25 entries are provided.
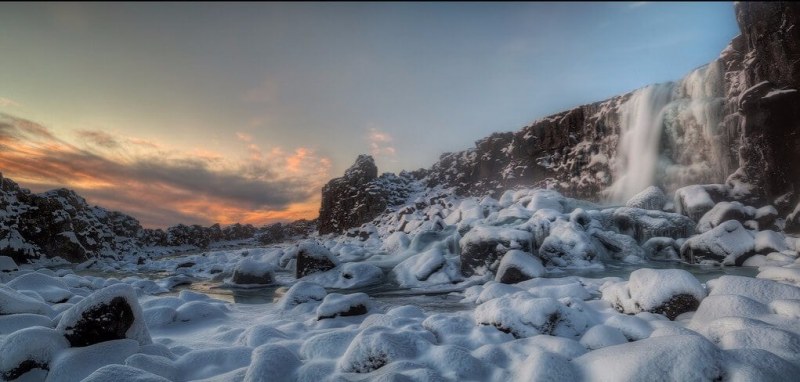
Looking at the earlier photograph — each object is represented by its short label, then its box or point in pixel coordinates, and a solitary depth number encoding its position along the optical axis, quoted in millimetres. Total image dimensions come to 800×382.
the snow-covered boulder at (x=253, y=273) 14742
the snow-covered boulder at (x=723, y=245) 12781
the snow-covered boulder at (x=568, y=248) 13625
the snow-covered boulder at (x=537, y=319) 5336
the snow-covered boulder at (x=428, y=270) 12922
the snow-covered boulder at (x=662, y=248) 14951
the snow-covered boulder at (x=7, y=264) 17422
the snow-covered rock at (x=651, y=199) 20203
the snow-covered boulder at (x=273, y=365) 3842
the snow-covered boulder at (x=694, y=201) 18094
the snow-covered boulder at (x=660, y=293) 5969
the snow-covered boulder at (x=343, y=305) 7098
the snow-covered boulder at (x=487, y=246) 12961
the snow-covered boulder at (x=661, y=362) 3232
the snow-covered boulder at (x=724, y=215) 16281
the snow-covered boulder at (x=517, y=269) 10203
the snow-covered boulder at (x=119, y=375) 3457
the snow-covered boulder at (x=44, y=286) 8578
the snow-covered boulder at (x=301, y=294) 8898
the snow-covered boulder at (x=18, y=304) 6215
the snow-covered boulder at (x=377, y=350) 4242
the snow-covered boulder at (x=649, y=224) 16484
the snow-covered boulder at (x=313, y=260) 15086
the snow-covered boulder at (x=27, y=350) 4176
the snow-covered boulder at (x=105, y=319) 4840
